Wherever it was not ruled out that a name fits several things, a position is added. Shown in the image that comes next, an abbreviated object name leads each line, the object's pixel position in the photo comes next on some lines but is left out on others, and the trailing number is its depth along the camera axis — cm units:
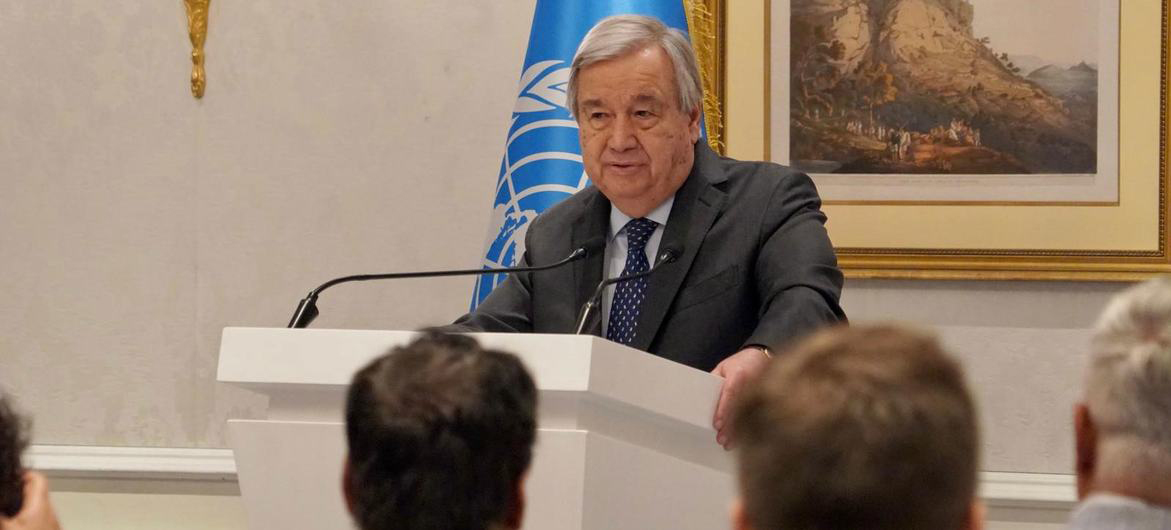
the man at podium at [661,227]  672
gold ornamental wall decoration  1052
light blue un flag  917
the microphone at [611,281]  564
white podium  470
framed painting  961
